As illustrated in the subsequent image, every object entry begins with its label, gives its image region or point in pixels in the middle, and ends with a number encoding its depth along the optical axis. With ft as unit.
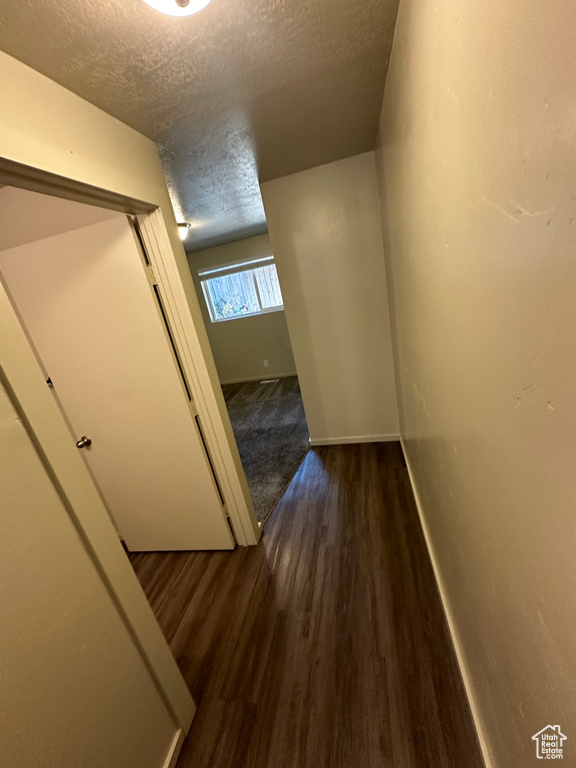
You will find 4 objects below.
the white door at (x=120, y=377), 4.87
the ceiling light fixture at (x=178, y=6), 2.49
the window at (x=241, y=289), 16.14
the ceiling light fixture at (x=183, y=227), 10.17
